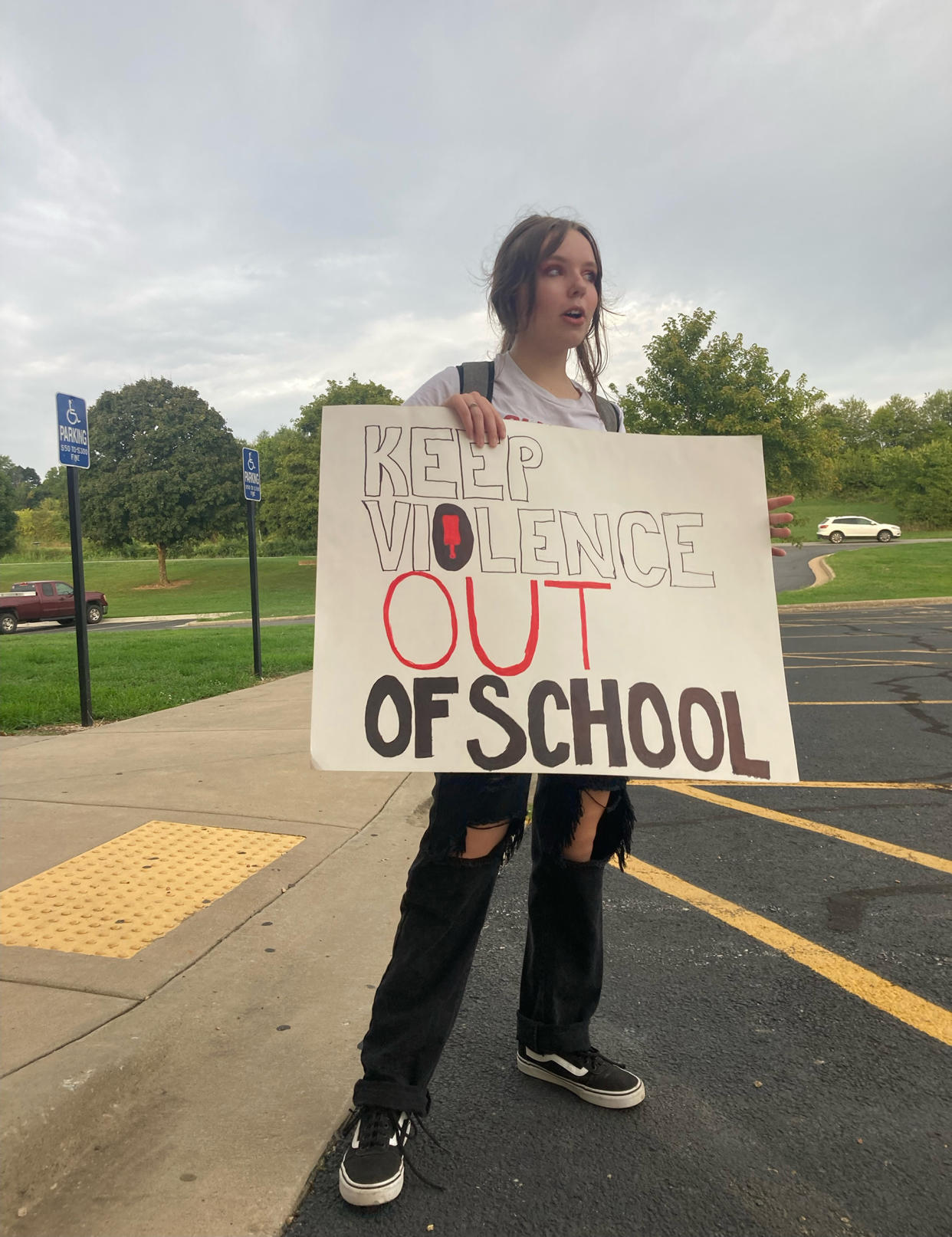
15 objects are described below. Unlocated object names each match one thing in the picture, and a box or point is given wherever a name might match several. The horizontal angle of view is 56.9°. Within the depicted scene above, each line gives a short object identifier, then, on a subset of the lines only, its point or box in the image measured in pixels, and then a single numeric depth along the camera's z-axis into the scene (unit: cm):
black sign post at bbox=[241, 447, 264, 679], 902
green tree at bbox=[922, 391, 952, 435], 8406
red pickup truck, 2488
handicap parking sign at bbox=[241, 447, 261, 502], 896
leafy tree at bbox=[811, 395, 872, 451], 8586
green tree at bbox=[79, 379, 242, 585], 3738
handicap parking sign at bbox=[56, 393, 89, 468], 636
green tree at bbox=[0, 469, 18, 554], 4384
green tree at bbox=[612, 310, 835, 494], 1870
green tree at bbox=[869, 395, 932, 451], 8431
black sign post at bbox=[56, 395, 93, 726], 639
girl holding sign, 183
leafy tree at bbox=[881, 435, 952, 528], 5334
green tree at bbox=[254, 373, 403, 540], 4122
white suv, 4459
